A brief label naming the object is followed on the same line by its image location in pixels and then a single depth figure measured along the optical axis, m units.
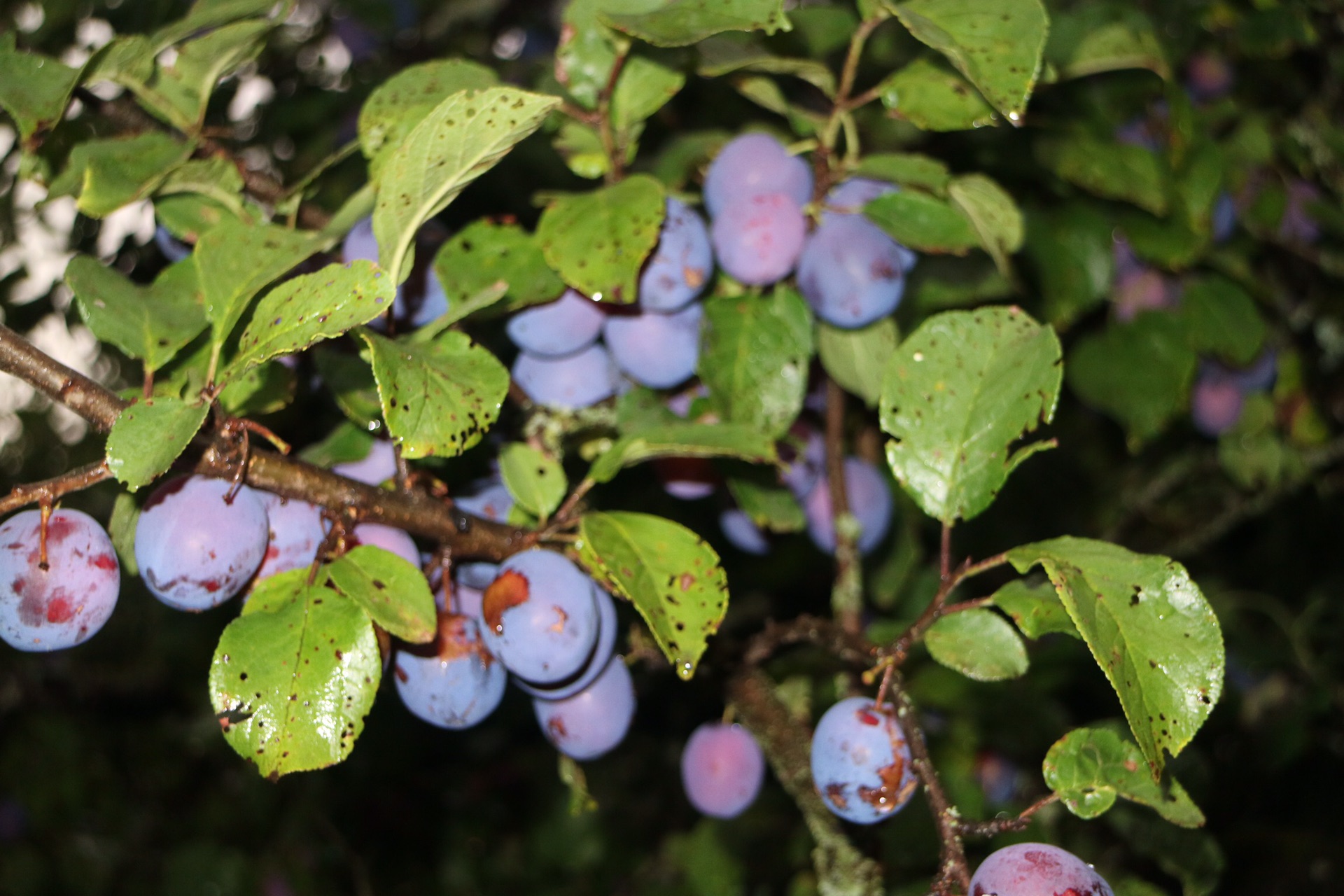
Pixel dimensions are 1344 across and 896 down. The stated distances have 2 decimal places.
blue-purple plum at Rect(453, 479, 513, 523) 0.76
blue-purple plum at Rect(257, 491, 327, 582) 0.61
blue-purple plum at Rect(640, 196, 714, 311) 0.74
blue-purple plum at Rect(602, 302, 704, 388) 0.77
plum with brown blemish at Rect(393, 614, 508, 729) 0.64
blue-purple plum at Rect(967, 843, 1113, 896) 0.52
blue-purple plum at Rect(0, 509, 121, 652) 0.53
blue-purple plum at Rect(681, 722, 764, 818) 0.90
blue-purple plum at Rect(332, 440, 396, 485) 0.71
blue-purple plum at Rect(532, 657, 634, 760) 0.72
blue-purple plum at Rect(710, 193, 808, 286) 0.76
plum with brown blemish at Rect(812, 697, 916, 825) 0.63
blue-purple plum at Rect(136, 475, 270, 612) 0.55
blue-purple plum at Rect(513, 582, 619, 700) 0.69
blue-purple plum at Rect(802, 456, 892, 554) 1.00
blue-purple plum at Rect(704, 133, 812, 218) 0.76
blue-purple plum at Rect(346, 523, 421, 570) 0.61
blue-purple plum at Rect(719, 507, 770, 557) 0.92
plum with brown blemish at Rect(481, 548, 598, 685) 0.61
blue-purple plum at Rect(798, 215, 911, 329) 0.77
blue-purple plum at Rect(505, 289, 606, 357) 0.75
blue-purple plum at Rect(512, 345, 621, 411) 0.79
